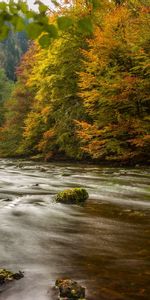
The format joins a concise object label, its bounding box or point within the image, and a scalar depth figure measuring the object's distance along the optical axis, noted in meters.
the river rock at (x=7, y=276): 3.30
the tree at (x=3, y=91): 43.09
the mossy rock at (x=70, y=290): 3.02
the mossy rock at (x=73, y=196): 7.29
